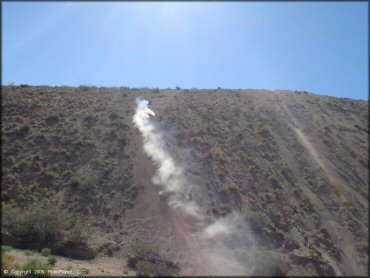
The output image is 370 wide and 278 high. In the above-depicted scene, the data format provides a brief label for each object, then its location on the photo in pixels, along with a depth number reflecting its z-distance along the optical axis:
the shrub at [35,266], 18.28
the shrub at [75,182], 27.23
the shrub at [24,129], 33.03
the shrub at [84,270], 18.59
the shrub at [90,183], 26.91
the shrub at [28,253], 20.64
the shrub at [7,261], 17.68
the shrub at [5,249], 19.12
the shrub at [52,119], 34.88
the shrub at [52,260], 19.90
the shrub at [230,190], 24.73
